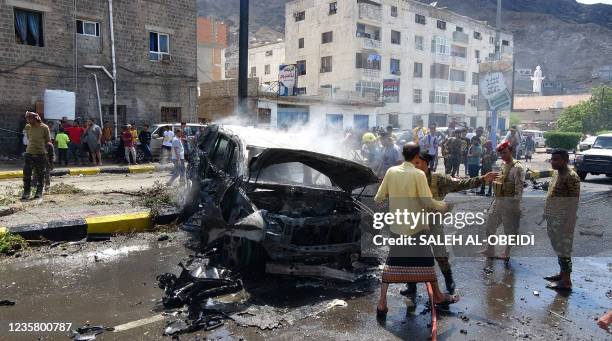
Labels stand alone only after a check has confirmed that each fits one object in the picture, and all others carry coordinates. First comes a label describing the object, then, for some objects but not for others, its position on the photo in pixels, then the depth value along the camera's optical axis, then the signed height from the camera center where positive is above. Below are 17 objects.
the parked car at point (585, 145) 22.88 -0.80
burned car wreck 4.87 -0.99
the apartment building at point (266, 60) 52.75 +8.08
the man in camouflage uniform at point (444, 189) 4.73 -0.67
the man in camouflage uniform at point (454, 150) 12.76 -0.62
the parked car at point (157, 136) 17.83 -0.45
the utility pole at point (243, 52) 12.13 +2.05
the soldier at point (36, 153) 8.91 -0.60
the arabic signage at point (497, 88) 15.63 +1.45
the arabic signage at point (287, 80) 27.27 +2.84
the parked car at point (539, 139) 35.03 -0.78
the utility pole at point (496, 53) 16.12 +3.01
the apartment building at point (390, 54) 42.00 +7.51
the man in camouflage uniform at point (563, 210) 5.06 -0.94
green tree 39.28 +1.38
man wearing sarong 4.06 -0.92
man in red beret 5.67 -0.85
